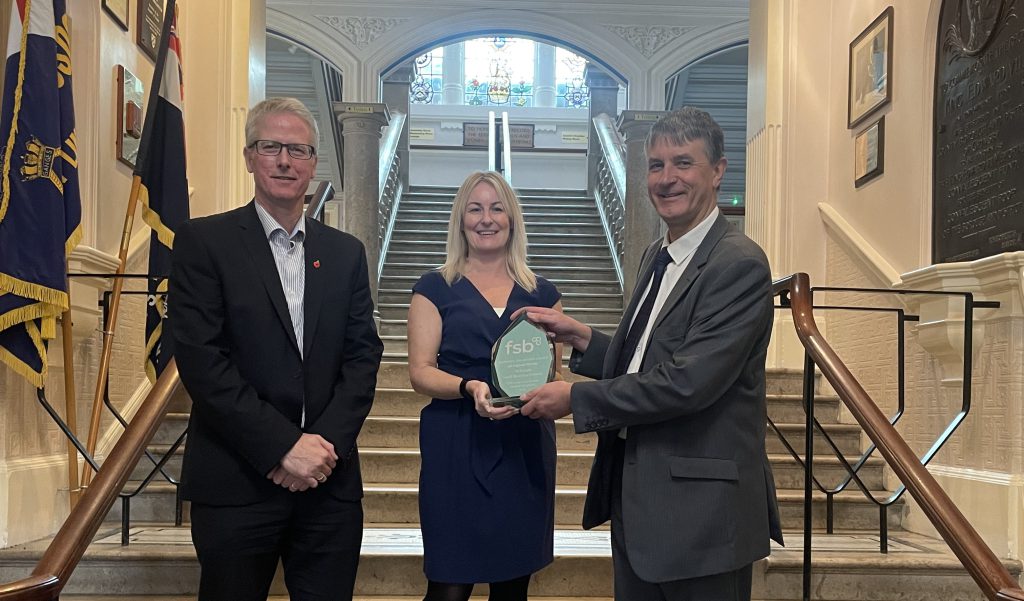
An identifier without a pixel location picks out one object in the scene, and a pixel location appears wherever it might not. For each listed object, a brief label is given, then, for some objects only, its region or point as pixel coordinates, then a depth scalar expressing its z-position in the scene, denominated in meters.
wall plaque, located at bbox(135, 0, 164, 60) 4.65
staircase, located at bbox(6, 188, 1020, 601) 3.42
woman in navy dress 2.44
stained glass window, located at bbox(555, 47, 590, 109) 17.48
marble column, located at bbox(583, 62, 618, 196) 11.78
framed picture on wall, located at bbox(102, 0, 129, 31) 4.20
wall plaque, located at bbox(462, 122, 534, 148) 16.97
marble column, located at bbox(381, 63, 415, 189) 11.66
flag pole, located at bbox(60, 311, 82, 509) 3.60
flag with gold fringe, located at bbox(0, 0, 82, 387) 3.29
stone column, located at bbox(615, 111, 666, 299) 7.63
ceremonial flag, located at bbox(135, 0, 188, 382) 3.97
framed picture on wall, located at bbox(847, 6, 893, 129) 4.95
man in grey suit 1.87
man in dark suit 1.96
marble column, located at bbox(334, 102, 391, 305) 7.49
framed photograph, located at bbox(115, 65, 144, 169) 4.36
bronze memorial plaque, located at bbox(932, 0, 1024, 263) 3.73
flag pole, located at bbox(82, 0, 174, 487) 3.73
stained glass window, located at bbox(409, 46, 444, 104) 17.45
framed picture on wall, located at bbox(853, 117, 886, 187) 4.97
